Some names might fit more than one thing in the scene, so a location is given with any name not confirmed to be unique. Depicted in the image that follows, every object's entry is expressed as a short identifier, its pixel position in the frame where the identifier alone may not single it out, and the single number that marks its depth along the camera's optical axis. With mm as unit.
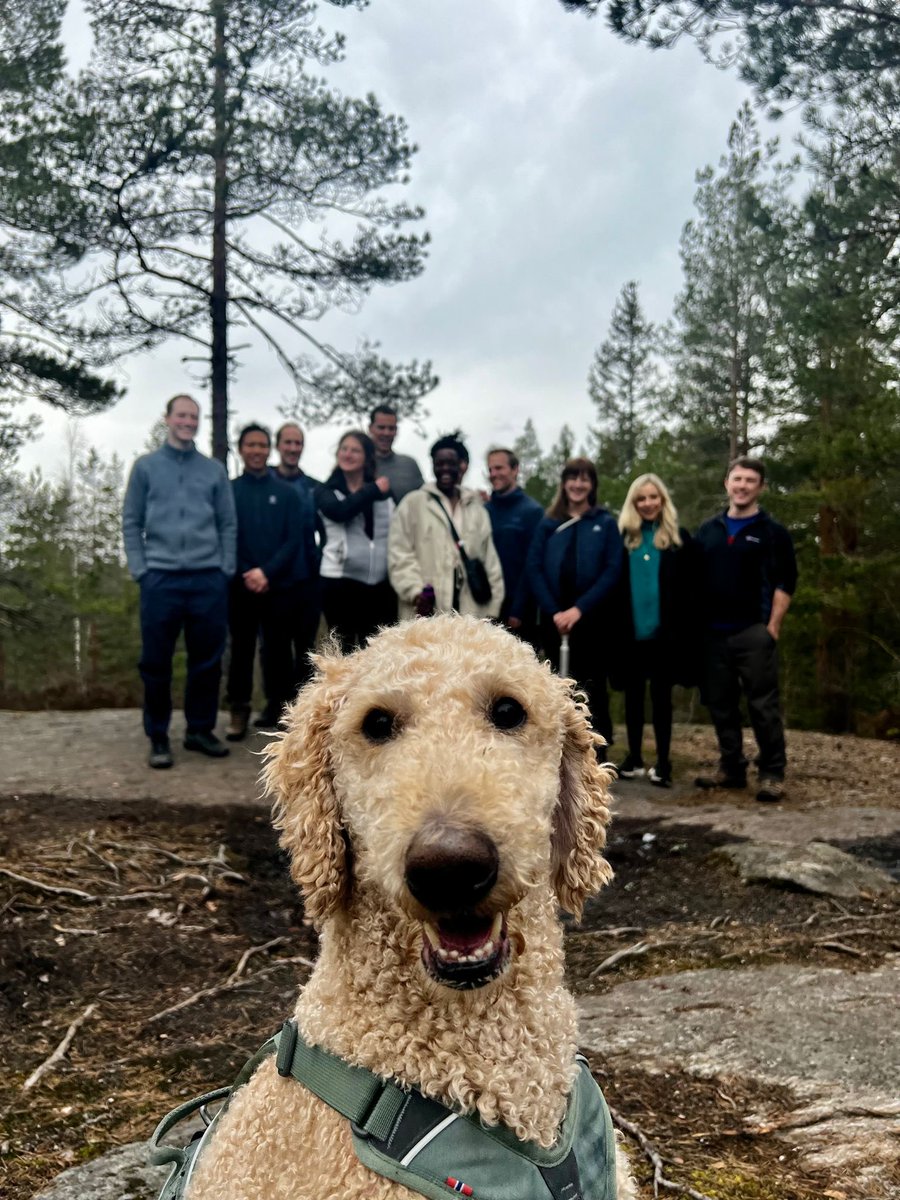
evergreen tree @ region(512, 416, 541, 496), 48275
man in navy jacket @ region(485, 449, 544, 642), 7059
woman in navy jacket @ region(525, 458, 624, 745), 6633
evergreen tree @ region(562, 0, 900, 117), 6891
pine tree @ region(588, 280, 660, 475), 34500
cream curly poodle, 1372
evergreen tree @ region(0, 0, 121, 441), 10500
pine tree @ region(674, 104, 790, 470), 20578
